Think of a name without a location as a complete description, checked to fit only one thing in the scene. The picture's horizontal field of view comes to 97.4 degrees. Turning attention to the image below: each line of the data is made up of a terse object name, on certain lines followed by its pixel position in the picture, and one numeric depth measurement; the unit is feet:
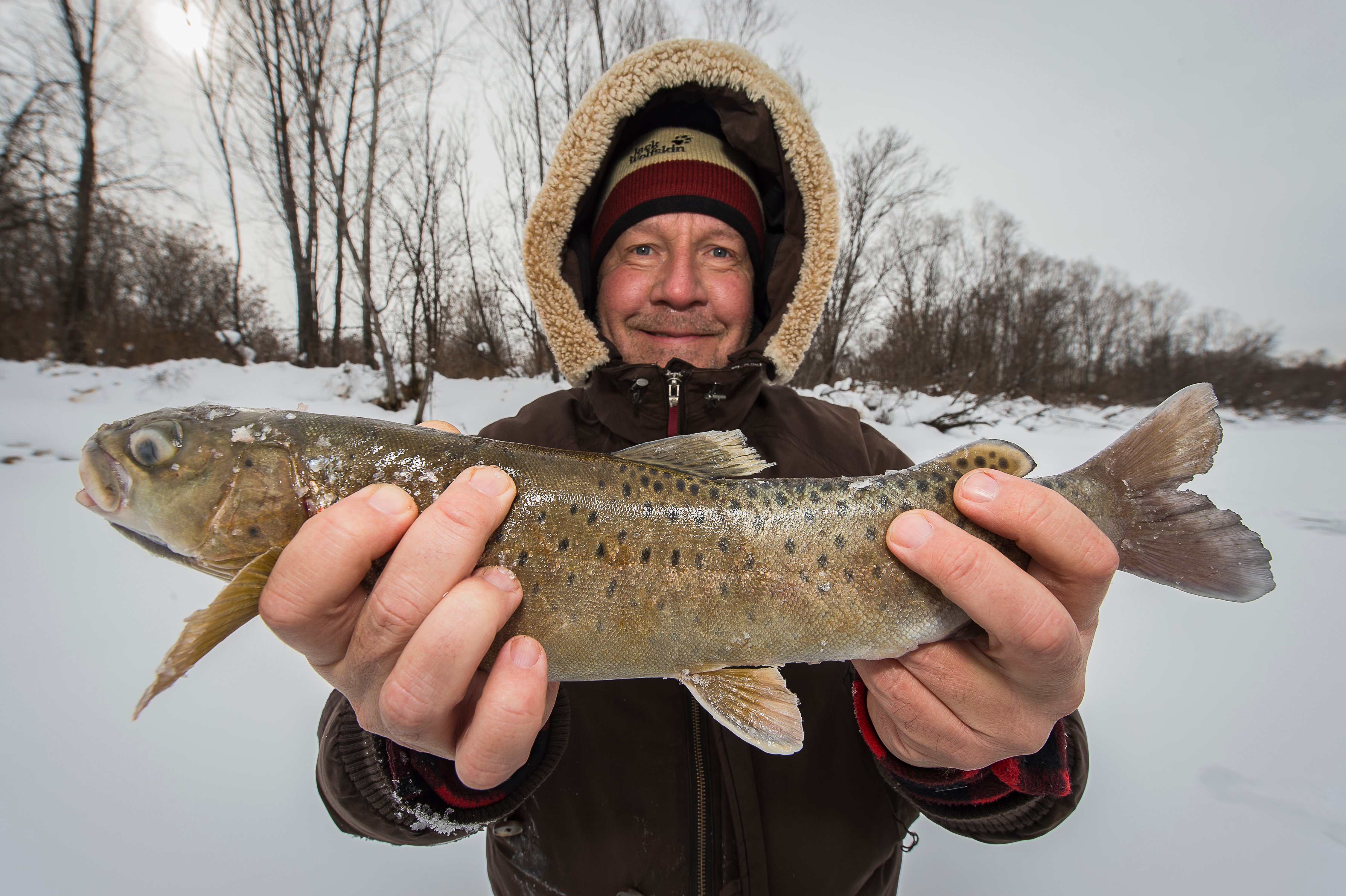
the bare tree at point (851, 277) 46.41
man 0.82
